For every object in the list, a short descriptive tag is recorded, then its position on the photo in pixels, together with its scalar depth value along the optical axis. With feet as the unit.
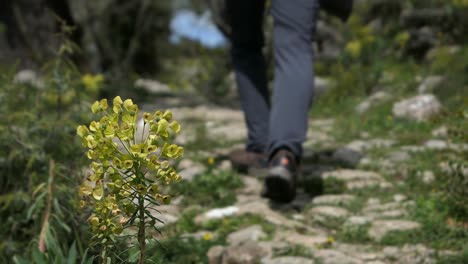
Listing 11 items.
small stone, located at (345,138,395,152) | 14.38
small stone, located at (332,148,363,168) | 12.99
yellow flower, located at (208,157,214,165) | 13.03
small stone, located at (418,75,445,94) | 18.82
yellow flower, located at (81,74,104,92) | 16.59
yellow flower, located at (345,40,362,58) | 23.00
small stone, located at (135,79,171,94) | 26.28
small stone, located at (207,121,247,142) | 16.55
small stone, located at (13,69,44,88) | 21.19
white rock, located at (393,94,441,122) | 16.60
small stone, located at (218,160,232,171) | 12.81
